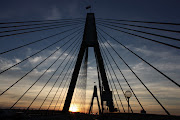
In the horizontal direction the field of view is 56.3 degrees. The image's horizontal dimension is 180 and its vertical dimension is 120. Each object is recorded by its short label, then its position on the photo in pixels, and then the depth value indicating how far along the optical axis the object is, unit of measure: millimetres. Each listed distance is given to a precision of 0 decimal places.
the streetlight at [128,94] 12867
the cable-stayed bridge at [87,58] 20806
